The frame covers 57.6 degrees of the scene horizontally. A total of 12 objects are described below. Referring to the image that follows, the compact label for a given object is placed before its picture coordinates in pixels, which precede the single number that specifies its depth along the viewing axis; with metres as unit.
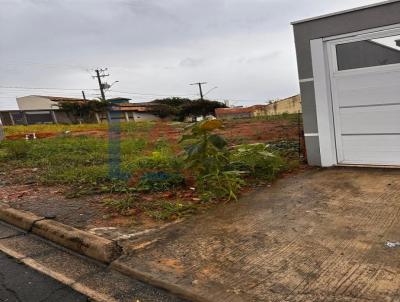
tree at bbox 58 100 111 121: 47.22
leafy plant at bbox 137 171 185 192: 5.54
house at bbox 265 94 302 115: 41.53
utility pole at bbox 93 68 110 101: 59.22
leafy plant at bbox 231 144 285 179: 5.80
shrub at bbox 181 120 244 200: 4.84
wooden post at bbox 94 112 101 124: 48.28
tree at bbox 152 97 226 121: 54.12
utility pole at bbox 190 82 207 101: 67.05
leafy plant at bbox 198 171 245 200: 4.93
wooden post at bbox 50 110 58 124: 54.15
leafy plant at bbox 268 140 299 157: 7.55
